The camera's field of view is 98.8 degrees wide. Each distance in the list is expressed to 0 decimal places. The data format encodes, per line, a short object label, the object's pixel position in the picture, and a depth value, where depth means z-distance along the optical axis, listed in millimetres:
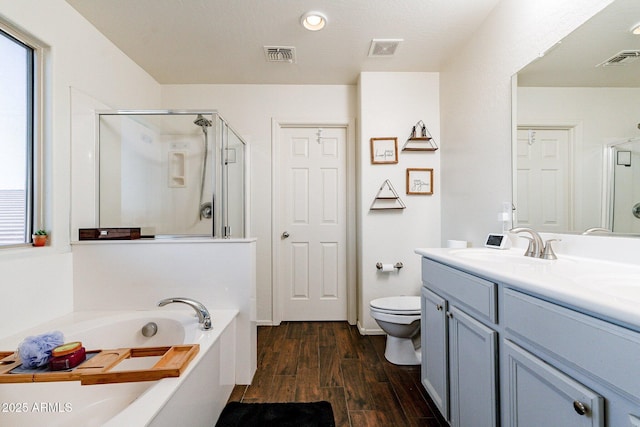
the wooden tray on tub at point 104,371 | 984
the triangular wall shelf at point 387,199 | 2455
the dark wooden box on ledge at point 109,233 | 1724
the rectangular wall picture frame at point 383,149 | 2475
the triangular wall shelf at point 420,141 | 2445
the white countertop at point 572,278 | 570
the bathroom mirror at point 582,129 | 1029
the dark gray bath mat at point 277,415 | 1371
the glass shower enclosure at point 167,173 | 1932
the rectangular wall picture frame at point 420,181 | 2484
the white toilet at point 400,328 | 1852
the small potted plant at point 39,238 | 1501
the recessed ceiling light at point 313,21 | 1774
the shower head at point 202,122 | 1975
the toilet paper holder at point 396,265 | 2443
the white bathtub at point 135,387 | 917
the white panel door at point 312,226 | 2771
